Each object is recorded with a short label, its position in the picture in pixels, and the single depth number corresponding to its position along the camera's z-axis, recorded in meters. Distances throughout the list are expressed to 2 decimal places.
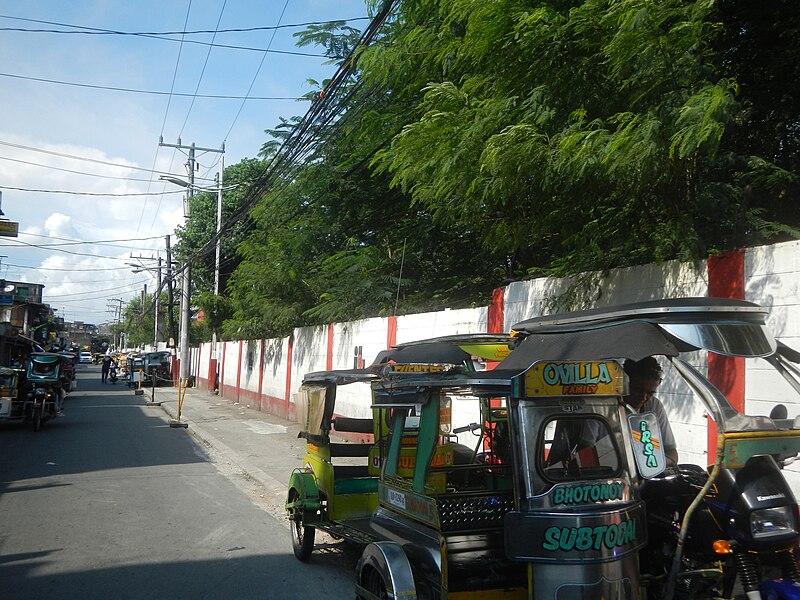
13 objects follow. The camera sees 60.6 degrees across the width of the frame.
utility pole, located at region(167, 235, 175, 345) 35.92
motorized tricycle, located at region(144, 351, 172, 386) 37.75
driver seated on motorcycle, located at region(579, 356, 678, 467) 4.45
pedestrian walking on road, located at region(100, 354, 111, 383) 43.70
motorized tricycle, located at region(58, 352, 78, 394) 24.69
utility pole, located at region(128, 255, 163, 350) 45.12
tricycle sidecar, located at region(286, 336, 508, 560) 6.12
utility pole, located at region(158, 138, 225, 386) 29.88
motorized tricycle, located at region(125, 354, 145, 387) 34.16
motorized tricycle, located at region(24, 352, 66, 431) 16.58
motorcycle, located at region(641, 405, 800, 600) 3.44
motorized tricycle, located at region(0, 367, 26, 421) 15.29
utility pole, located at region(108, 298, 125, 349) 120.78
